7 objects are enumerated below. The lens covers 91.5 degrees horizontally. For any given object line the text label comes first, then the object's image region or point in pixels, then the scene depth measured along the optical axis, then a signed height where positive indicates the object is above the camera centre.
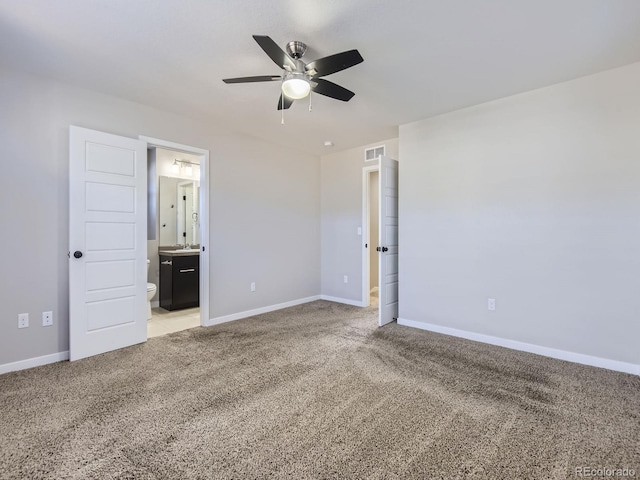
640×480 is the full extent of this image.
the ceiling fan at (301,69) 1.95 +1.17
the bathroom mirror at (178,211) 5.22 +0.57
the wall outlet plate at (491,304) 3.25 -0.64
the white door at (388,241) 3.85 +0.03
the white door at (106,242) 2.83 +0.02
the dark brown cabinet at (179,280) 4.69 -0.56
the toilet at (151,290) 4.21 -0.63
